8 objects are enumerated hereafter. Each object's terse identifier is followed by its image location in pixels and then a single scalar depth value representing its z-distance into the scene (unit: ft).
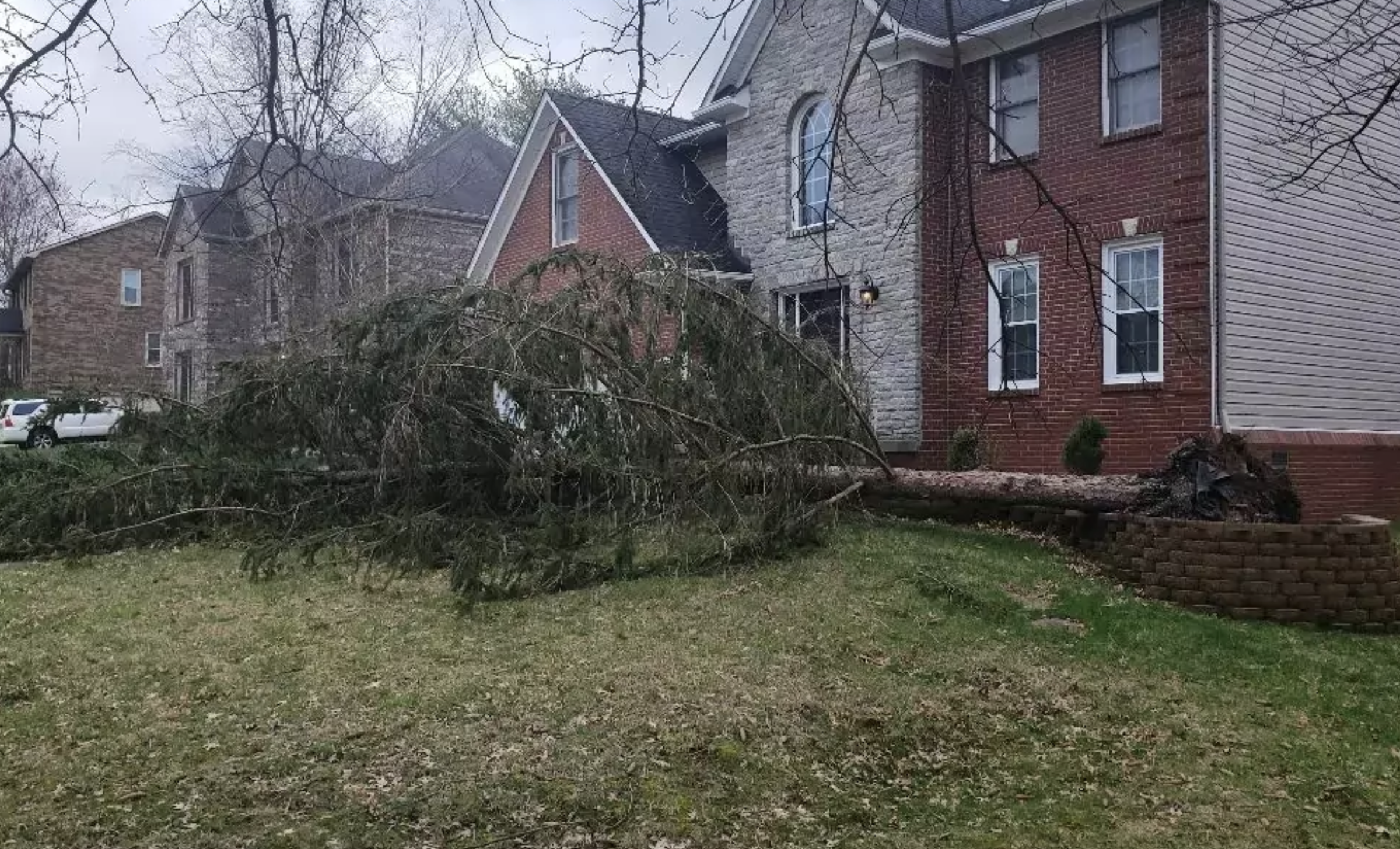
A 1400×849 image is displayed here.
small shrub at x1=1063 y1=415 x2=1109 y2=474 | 39.37
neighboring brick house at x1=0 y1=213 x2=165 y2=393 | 122.21
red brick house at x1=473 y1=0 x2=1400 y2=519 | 39.22
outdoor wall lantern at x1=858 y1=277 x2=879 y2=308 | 47.21
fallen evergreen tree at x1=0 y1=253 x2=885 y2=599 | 26.81
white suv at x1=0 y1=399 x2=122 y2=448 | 81.87
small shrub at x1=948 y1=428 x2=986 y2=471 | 42.98
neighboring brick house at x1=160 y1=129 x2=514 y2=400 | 63.52
